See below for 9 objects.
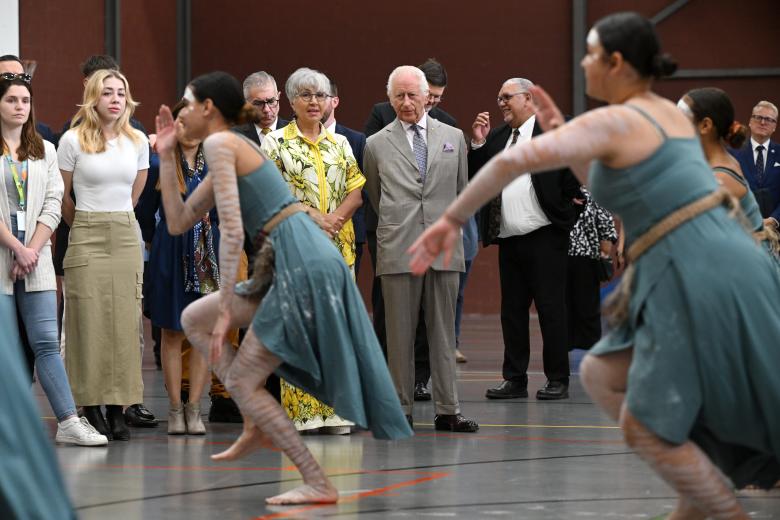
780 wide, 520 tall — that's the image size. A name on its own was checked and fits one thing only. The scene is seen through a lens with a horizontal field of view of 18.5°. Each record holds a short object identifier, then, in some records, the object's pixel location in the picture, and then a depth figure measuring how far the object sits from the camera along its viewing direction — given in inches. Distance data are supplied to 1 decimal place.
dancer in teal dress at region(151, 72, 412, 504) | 309.7
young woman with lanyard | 396.0
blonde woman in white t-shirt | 420.3
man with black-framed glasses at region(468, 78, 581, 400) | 512.5
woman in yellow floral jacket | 427.5
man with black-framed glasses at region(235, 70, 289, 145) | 485.0
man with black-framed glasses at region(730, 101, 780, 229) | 690.2
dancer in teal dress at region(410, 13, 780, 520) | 221.4
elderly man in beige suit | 439.9
